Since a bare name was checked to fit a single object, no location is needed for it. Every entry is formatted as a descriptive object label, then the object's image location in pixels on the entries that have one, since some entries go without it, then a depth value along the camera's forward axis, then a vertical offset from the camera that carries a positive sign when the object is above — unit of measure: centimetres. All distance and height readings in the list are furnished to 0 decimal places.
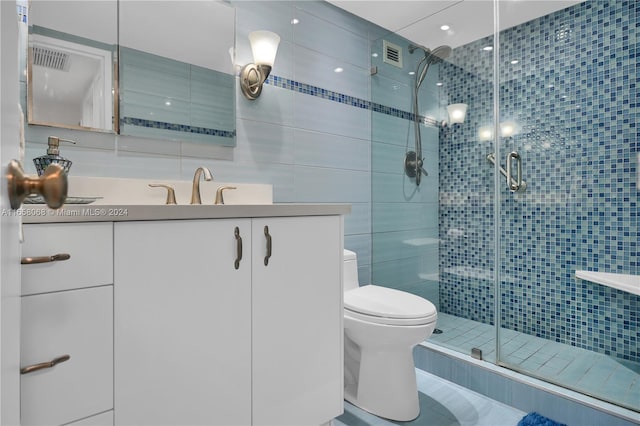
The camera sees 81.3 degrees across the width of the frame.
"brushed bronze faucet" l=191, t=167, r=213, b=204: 155 +12
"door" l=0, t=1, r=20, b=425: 35 -2
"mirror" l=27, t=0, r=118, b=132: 134 +58
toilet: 155 -57
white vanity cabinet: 96 -31
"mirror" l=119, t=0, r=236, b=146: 155 +66
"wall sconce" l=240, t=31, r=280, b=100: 182 +76
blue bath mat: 158 -88
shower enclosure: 179 +13
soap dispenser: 124 +20
